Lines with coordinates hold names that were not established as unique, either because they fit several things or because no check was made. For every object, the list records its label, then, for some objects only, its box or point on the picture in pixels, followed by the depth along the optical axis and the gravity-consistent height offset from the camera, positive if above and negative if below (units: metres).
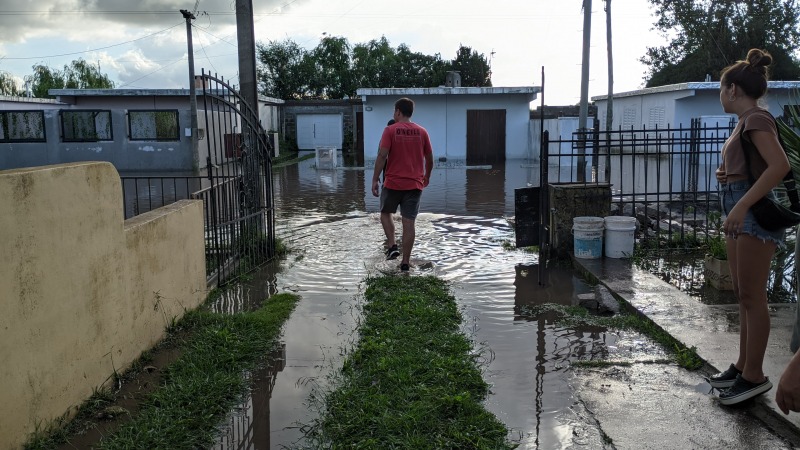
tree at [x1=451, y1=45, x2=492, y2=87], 50.94 +5.42
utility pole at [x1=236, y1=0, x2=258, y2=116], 9.39 +1.28
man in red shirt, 7.77 -0.25
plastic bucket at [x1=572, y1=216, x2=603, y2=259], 7.95 -1.11
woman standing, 3.66 -0.38
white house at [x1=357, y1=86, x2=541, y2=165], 29.67 +0.80
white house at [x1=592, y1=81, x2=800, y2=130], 23.11 +1.16
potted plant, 6.64 -1.26
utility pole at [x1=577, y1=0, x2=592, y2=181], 17.27 +1.86
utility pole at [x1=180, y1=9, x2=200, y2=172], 21.66 +1.37
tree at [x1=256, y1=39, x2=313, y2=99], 51.25 +5.47
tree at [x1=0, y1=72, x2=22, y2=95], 42.28 +4.06
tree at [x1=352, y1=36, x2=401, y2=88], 51.09 +5.52
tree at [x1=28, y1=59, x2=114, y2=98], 47.59 +5.00
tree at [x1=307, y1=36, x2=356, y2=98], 51.81 +5.71
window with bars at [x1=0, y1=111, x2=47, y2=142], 26.20 +0.93
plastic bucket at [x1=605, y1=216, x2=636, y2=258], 7.96 -1.11
